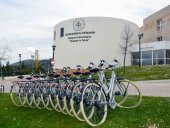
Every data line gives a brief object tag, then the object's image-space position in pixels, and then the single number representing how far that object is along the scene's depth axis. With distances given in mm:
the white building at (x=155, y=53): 24207
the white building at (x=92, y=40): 26271
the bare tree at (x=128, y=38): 26357
